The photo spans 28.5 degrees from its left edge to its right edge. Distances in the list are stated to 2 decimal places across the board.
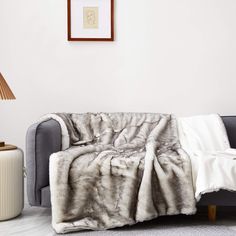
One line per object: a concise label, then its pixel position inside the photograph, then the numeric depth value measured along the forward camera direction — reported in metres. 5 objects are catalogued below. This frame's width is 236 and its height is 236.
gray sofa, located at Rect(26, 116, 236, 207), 2.76
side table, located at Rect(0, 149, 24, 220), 2.88
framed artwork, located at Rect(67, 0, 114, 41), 3.67
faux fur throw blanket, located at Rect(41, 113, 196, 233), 2.63
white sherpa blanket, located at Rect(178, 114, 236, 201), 2.61
